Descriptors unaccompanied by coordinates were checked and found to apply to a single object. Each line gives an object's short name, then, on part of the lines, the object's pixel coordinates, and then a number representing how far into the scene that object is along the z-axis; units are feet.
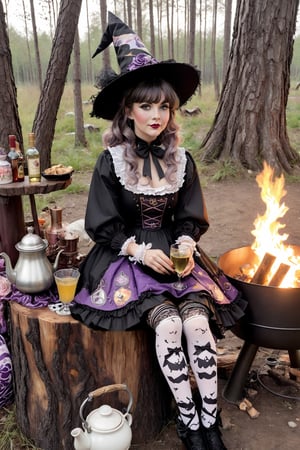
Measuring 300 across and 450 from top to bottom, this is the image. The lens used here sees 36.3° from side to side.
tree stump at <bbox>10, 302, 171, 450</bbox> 7.14
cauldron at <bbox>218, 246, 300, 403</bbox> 7.39
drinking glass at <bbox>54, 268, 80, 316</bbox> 7.28
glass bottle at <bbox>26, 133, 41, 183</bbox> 8.74
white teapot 6.23
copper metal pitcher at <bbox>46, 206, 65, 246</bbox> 10.02
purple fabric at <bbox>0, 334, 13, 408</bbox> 8.39
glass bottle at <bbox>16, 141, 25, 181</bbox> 8.80
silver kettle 7.60
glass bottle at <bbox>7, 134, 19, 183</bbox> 8.65
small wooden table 8.91
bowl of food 8.74
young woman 6.91
